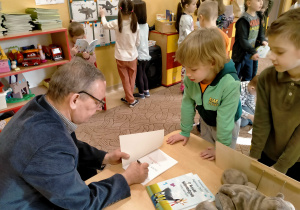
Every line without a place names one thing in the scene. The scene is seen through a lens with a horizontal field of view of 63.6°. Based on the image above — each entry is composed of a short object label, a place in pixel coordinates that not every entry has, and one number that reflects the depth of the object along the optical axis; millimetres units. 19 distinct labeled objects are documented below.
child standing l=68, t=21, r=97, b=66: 2978
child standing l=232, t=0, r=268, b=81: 3010
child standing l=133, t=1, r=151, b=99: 3299
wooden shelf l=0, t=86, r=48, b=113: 2455
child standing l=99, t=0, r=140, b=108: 3080
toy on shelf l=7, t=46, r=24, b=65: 2574
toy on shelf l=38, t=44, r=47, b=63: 2674
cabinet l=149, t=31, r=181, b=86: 3867
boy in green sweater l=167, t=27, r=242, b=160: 1223
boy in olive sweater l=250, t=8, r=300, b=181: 981
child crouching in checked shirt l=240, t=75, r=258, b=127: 2752
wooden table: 975
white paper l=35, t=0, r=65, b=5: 2819
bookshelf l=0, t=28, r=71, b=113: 2398
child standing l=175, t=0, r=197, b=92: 3527
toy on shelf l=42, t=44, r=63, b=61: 2729
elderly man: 788
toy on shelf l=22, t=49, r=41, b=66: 2592
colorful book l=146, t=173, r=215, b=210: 950
